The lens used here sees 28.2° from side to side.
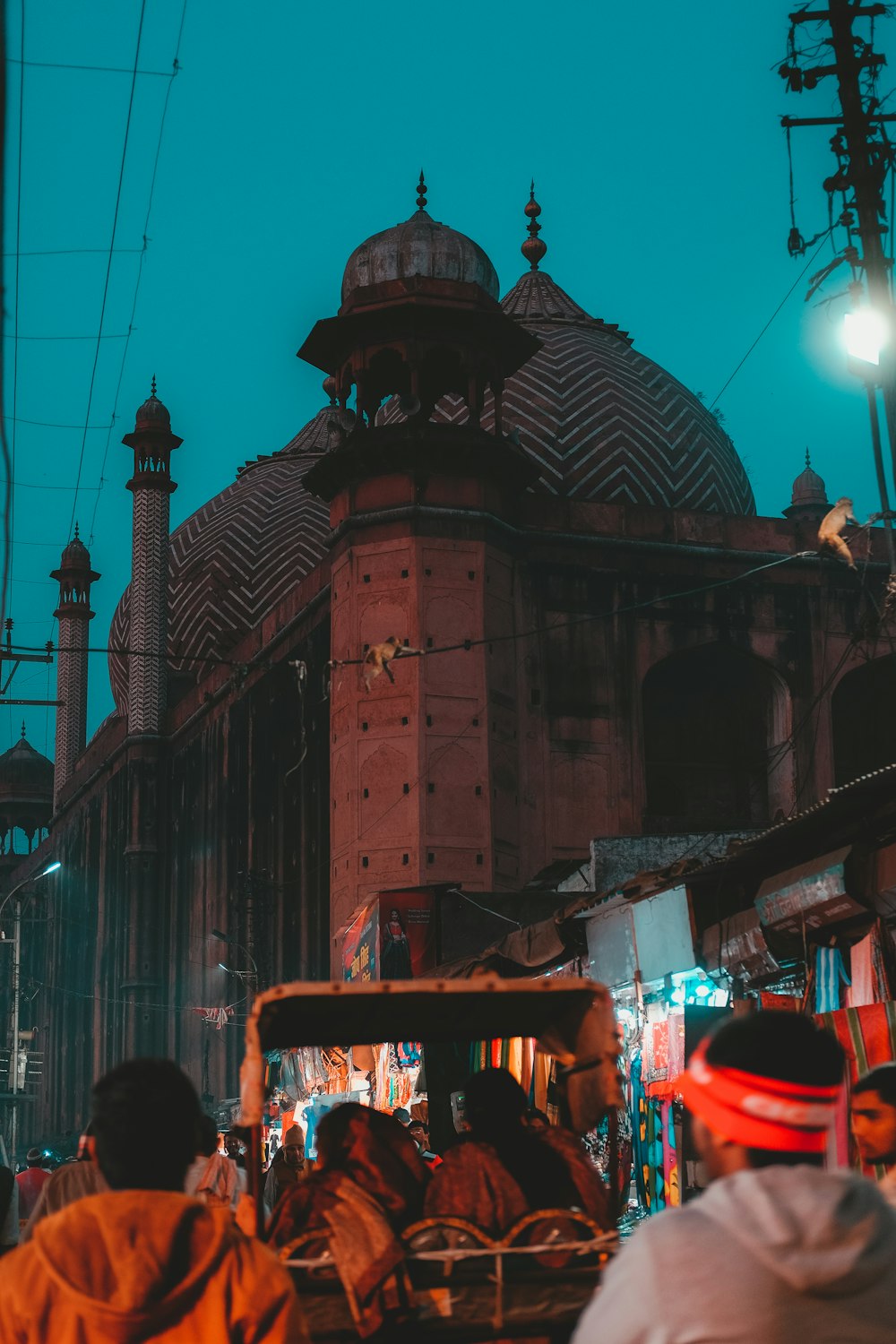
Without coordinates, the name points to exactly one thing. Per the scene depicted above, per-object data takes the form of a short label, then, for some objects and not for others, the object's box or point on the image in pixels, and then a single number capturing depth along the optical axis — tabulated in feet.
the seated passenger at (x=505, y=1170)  15.60
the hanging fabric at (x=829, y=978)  30.78
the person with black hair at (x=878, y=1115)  13.04
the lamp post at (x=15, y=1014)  103.14
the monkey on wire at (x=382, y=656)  62.18
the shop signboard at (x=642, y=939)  34.96
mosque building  68.08
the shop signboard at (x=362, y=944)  60.49
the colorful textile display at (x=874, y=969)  29.27
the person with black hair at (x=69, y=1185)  18.61
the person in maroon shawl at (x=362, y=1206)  14.61
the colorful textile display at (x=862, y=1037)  26.35
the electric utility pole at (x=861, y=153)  35.35
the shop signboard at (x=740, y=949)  32.89
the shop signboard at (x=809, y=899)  29.12
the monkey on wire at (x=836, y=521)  40.16
